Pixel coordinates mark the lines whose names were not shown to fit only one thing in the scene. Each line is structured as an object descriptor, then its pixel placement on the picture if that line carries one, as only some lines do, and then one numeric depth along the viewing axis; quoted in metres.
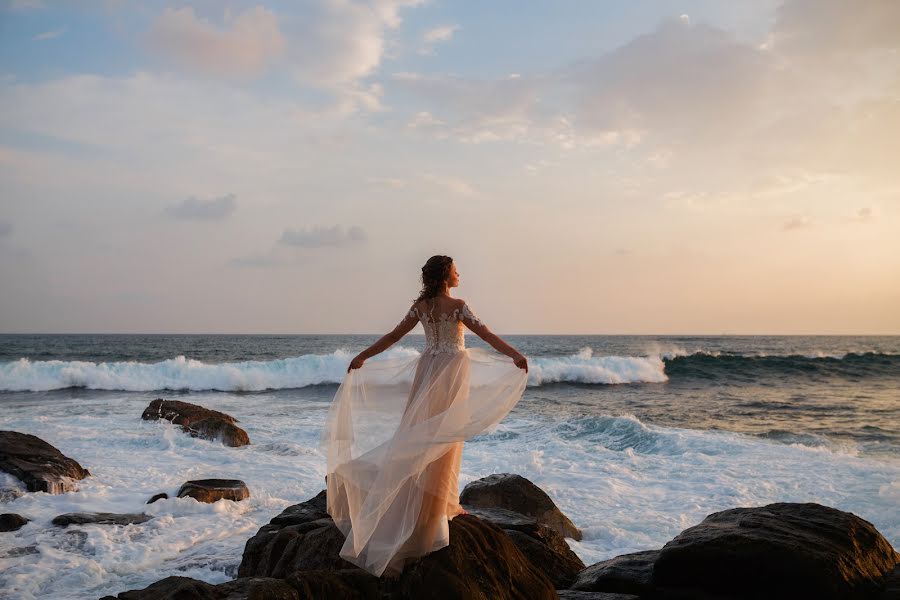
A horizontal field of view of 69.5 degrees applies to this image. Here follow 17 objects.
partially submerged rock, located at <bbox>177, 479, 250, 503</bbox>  9.72
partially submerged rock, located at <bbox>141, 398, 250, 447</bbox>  14.91
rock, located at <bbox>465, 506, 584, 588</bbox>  6.13
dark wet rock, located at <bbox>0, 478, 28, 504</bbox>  9.41
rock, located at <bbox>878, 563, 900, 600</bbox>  4.88
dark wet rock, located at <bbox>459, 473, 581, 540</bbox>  8.40
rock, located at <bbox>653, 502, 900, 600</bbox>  4.89
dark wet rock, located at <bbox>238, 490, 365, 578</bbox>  5.39
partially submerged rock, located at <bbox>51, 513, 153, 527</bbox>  8.51
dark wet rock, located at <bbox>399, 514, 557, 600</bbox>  4.21
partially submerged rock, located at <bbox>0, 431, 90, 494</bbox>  9.91
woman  4.52
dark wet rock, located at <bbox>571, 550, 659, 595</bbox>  5.46
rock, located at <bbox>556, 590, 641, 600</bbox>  5.19
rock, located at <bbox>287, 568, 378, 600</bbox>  4.21
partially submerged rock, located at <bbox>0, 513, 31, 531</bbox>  8.27
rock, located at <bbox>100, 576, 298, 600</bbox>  4.06
